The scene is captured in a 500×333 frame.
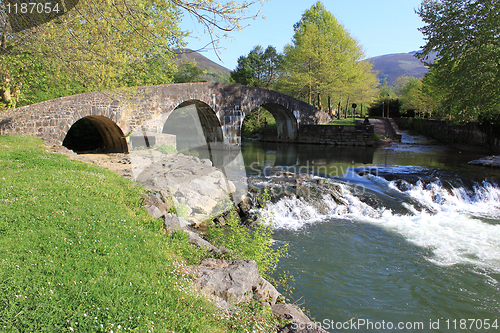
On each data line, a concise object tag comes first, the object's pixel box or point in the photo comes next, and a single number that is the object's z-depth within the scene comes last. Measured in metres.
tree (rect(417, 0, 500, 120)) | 16.31
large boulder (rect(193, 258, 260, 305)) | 3.94
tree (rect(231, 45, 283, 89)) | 45.25
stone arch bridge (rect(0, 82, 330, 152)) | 12.40
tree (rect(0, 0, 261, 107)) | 5.88
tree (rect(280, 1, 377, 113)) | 32.34
